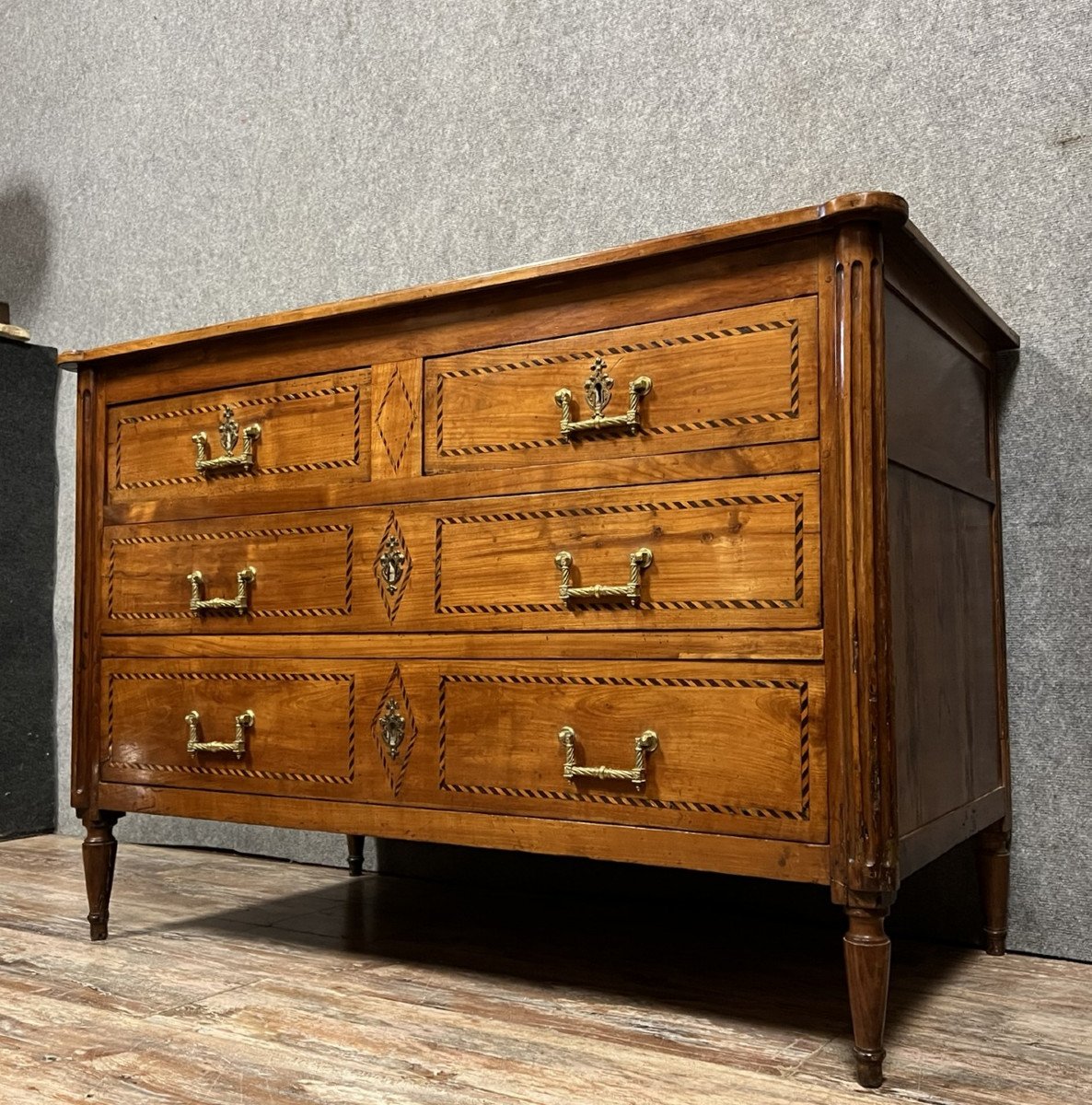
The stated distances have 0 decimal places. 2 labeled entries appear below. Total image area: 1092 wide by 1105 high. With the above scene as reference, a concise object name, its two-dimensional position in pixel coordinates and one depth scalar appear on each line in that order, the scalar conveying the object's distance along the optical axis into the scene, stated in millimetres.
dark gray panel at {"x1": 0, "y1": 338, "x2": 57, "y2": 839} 2551
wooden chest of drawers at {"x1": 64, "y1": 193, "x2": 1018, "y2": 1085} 1151
